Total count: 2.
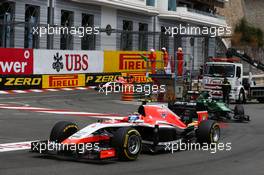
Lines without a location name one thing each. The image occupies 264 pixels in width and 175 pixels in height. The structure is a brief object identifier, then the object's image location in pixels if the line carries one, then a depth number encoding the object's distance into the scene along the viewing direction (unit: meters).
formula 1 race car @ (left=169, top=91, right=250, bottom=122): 16.72
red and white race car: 9.58
